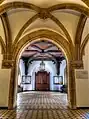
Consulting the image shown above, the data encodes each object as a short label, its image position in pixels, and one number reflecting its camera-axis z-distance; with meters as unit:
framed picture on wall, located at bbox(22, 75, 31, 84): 9.81
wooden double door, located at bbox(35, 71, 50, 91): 10.86
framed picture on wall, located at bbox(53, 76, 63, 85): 9.94
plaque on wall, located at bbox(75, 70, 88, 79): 3.78
